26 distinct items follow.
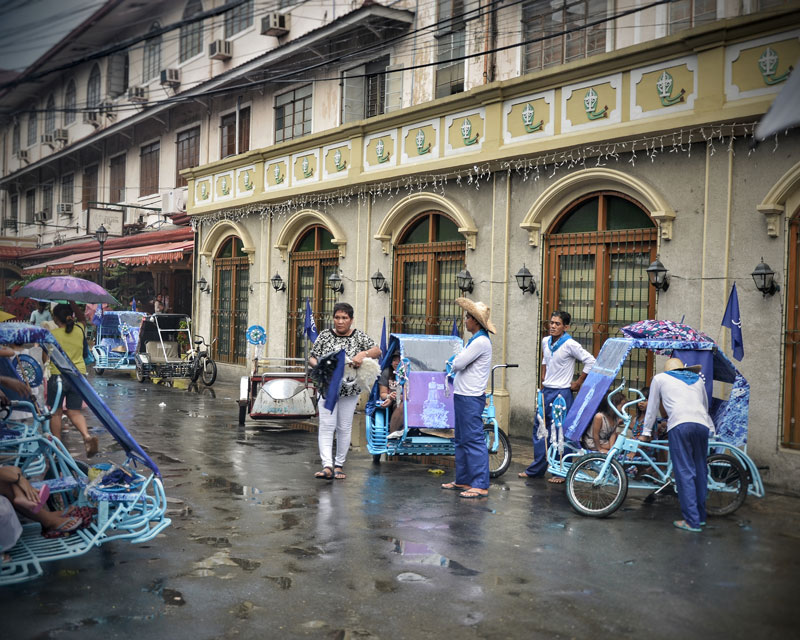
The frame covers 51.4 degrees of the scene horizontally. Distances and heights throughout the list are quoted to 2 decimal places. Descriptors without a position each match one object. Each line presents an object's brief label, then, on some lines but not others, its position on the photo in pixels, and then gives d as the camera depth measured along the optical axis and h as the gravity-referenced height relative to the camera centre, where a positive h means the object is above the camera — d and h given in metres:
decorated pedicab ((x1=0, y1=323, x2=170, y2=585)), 5.77 -1.37
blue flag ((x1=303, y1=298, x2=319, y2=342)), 14.16 -0.37
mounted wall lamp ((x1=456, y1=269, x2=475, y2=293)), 13.87 +0.45
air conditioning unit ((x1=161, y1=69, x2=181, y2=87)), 27.10 +7.39
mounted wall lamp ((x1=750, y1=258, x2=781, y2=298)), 9.65 +0.37
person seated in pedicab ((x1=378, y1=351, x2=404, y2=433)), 10.40 -1.14
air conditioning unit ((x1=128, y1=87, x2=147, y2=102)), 29.08 +7.32
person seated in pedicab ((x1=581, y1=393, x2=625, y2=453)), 8.93 -1.31
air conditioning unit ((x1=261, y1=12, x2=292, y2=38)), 21.14 +7.20
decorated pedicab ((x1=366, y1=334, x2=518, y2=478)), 9.90 -1.34
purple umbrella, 15.55 +0.22
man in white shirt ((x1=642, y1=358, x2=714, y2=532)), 7.41 -1.17
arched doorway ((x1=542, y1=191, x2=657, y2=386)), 11.63 +0.63
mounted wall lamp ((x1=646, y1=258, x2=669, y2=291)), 10.89 +0.47
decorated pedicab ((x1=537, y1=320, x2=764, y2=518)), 7.96 -1.36
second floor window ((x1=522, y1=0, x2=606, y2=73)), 13.24 +4.66
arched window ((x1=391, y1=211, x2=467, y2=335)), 14.80 +0.61
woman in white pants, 9.34 -0.97
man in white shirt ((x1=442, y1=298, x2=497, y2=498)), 8.66 -1.01
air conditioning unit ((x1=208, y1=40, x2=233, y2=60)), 23.91 +7.34
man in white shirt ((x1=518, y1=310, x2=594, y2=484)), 9.70 -0.73
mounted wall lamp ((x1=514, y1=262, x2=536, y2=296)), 12.89 +0.43
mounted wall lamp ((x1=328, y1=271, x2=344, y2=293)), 17.25 +0.49
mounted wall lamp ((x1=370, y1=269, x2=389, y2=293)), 16.16 +0.48
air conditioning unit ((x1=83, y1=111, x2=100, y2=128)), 33.03 +7.39
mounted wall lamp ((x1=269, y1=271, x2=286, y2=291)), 19.78 +0.52
